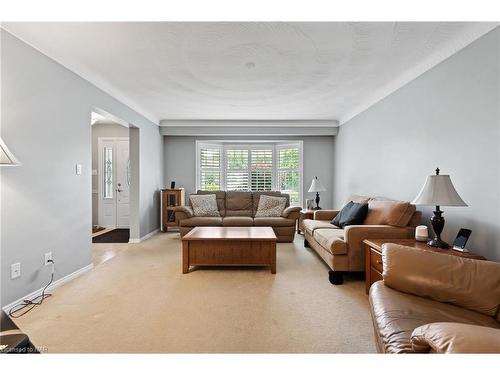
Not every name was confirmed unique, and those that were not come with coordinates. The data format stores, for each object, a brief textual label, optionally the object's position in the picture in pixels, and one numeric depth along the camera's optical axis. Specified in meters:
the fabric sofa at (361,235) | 2.83
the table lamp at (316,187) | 5.49
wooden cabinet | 5.69
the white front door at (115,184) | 6.20
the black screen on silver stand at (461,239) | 2.13
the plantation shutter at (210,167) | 6.57
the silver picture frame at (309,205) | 5.67
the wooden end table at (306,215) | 4.88
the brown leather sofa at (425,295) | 1.24
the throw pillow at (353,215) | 3.42
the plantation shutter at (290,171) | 6.55
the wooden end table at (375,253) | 2.34
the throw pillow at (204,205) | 5.21
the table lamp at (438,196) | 2.09
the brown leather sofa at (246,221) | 4.75
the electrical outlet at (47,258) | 2.60
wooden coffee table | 3.21
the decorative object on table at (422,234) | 2.49
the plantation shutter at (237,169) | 6.70
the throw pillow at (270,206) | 5.22
